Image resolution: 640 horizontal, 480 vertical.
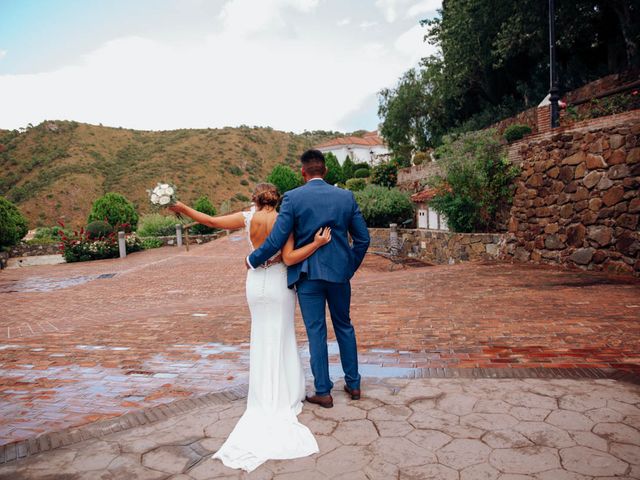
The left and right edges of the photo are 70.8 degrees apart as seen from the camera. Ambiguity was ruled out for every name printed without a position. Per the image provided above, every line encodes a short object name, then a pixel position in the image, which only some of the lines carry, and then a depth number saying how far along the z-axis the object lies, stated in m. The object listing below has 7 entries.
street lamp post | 11.63
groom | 3.40
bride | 3.10
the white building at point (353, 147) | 61.59
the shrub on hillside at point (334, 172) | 38.81
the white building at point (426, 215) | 16.33
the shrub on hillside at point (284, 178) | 35.41
